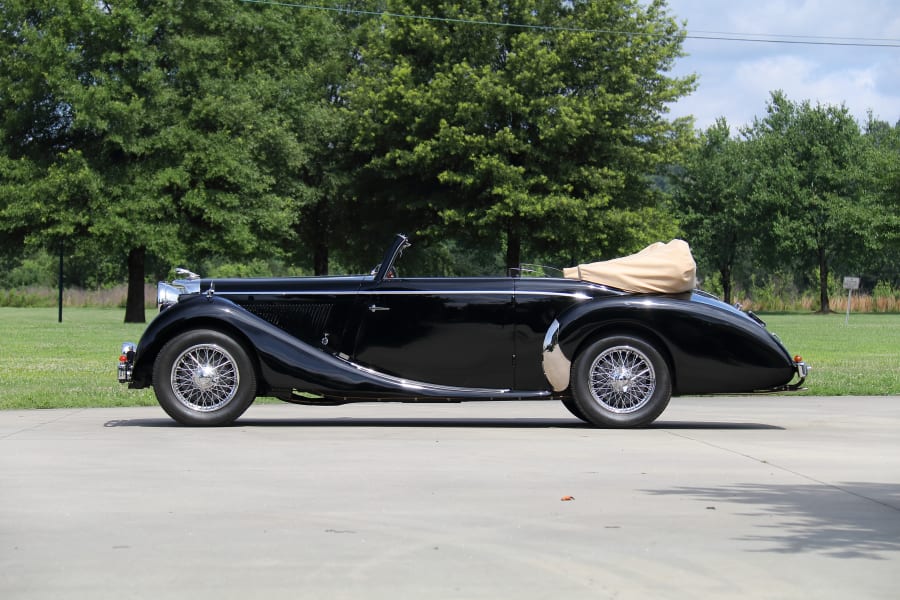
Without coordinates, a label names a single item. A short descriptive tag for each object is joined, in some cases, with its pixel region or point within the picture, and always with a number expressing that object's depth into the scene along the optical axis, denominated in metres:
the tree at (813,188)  72.25
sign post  54.56
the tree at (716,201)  76.50
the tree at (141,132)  41.59
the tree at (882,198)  62.47
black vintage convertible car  11.00
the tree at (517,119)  42.44
